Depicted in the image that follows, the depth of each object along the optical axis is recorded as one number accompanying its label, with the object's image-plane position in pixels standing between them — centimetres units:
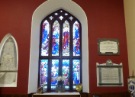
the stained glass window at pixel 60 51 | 467
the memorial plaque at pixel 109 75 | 414
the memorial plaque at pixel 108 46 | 430
